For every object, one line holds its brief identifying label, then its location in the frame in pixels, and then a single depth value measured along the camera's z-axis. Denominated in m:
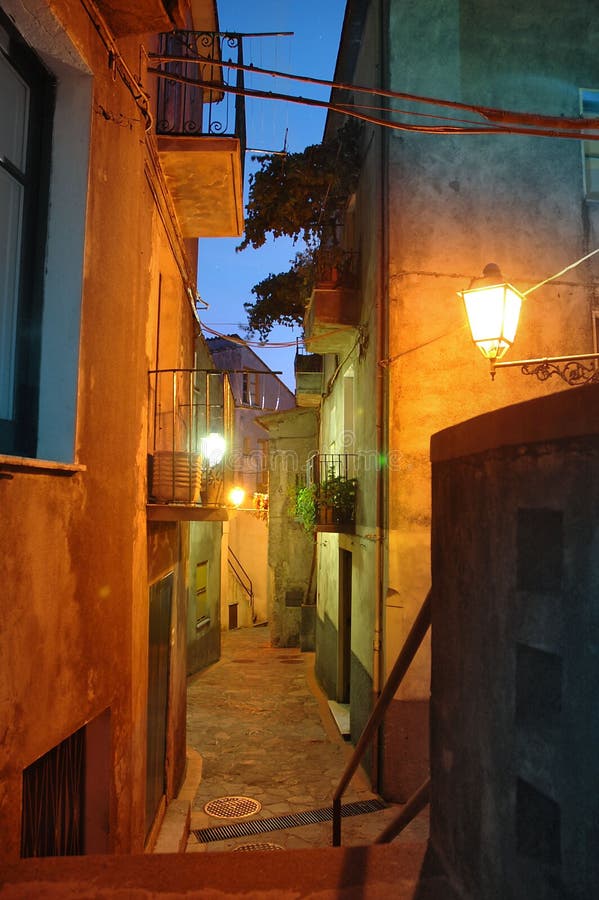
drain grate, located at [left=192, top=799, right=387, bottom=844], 8.23
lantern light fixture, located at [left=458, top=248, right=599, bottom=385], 6.77
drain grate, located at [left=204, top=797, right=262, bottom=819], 8.85
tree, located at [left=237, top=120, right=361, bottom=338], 12.38
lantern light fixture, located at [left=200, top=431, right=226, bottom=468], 7.91
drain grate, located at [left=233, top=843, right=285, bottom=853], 7.77
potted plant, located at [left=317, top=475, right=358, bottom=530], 12.42
